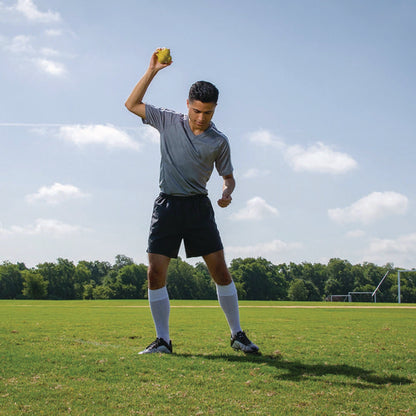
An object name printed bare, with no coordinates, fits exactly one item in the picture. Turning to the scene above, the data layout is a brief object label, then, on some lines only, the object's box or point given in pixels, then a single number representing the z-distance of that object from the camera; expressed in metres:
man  4.36
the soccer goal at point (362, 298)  96.62
